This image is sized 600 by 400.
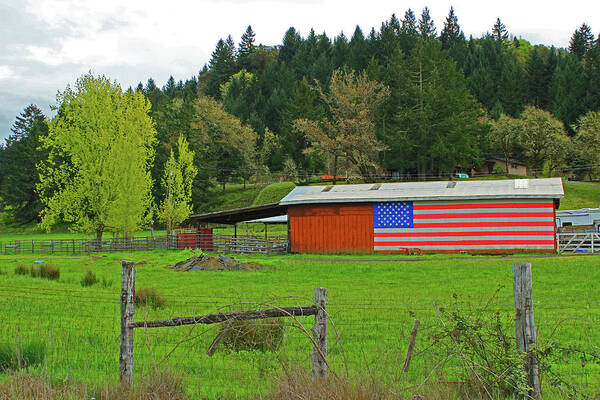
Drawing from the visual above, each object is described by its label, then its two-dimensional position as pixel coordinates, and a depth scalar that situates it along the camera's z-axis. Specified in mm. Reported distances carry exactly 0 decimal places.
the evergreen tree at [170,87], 148750
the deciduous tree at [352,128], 62406
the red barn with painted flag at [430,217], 29859
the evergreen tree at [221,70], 144875
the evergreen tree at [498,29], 185075
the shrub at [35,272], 21578
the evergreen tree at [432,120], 65562
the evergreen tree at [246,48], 157875
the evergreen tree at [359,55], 107275
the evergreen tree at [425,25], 117725
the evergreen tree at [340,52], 118250
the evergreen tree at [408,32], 112000
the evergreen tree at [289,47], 140750
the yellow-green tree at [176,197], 49281
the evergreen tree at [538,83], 104375
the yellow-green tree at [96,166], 38844
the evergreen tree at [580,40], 128875
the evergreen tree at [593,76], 86162
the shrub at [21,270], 22266
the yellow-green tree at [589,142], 64250
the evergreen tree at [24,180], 76500
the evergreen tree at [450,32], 125938
